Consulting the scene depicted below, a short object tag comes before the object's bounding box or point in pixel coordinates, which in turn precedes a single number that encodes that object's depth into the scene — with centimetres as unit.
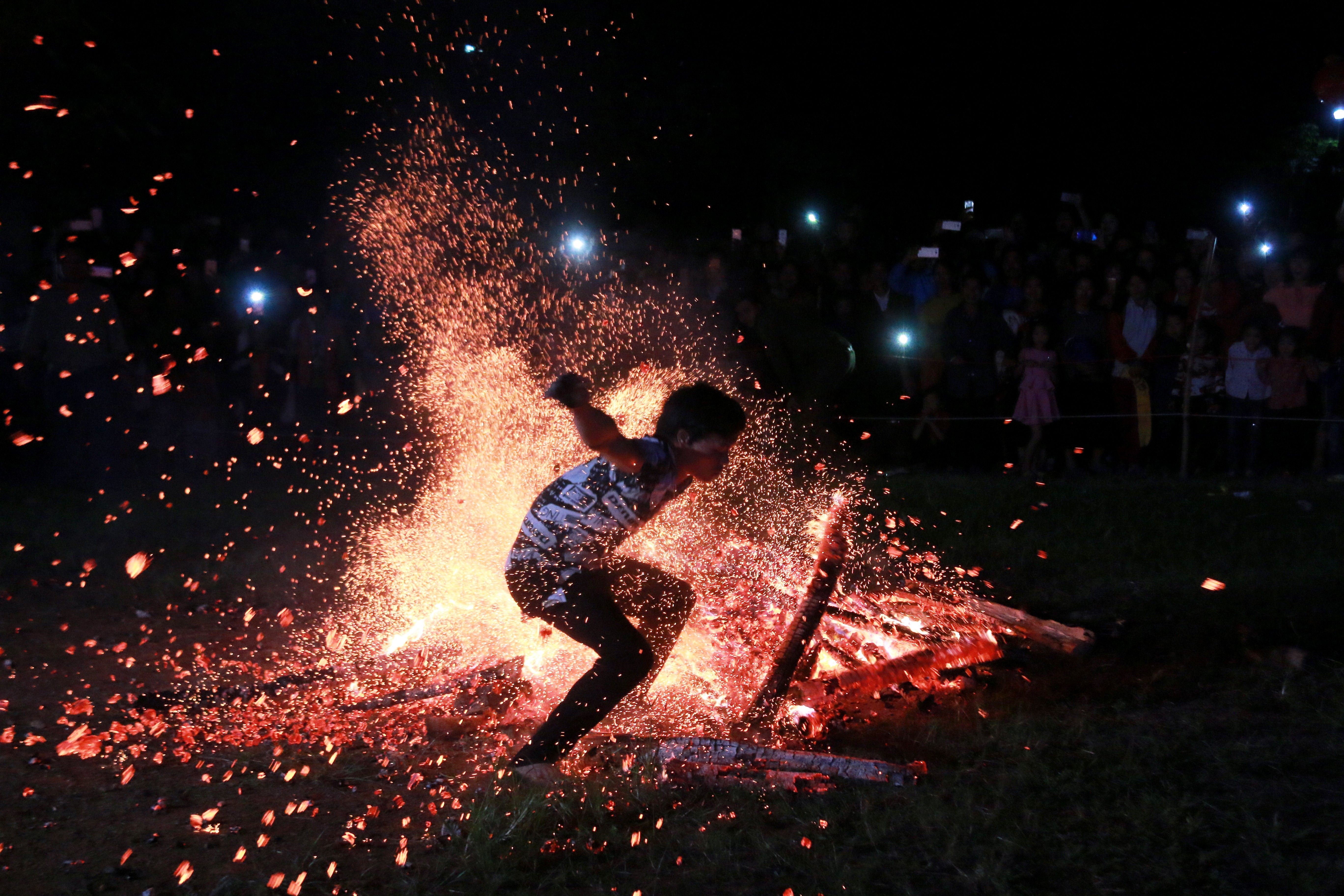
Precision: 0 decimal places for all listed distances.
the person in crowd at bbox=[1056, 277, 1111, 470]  940
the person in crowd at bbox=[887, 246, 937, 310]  1015
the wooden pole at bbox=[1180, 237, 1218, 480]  918
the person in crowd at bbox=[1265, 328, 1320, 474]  898
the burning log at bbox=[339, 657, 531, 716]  490
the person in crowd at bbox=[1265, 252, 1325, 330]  912
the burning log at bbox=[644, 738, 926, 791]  414
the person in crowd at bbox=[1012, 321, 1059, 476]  935
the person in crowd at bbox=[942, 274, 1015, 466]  955
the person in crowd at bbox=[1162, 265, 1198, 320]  952
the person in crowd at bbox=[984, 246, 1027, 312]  988
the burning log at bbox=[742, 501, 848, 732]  486
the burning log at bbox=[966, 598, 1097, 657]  559
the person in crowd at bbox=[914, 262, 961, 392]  966
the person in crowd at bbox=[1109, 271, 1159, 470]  943
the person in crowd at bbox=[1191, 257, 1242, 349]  934
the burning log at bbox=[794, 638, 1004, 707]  505
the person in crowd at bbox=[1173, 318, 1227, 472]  932
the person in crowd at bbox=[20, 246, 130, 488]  952
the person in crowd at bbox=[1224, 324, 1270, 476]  914
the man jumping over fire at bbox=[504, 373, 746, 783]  421
